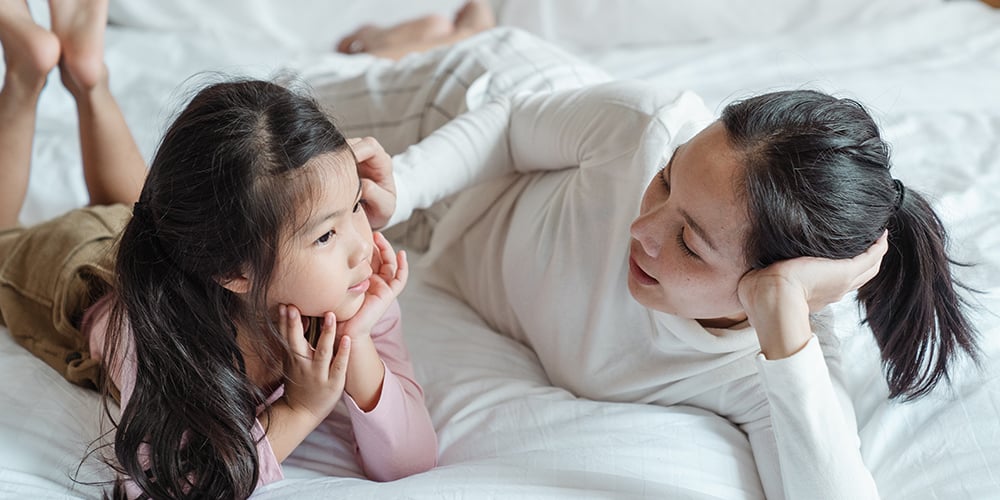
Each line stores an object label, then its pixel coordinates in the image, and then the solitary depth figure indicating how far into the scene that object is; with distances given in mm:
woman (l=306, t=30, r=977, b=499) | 795
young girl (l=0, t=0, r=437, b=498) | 786
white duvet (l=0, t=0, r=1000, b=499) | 900
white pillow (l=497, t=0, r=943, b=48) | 1893
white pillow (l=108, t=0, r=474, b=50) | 1752
